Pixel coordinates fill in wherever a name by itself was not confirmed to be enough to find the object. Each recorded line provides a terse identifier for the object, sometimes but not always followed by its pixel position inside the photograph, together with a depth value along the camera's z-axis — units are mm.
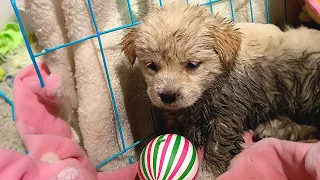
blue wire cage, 252
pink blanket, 213
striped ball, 224
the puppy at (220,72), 246
